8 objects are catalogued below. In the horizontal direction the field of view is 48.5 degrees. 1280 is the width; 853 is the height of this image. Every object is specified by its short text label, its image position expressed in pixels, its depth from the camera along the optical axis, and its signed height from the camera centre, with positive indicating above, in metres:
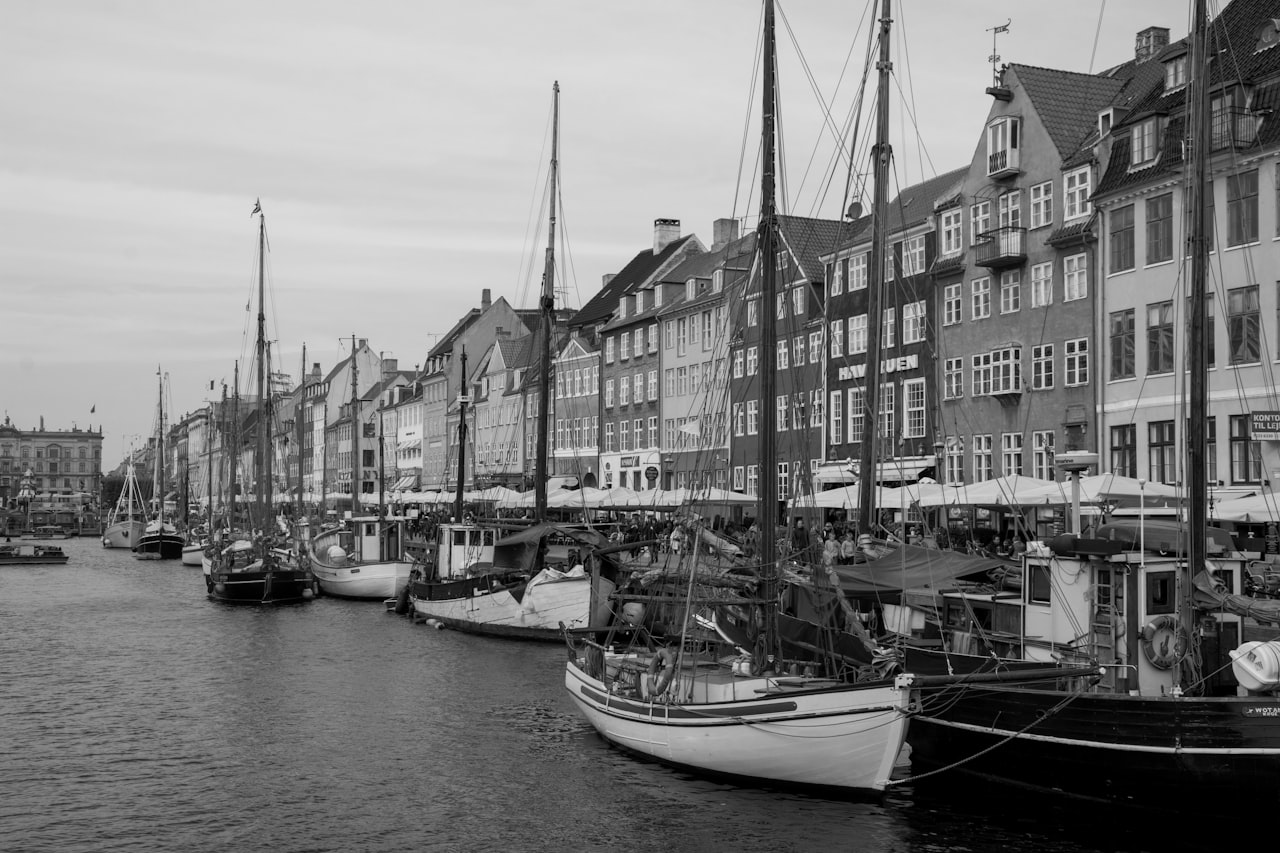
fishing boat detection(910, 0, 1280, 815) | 20.61 -2.91
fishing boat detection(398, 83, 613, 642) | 46.50 -2.87
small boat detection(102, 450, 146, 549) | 137.82 -3.85
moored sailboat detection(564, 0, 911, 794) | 22.98 -3.43
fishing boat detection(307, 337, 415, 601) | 64.88 -3.21
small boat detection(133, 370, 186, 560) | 117.19 -4.14
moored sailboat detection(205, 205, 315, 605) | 63.09 -3.32
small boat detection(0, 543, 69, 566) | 106.50 -4.84
